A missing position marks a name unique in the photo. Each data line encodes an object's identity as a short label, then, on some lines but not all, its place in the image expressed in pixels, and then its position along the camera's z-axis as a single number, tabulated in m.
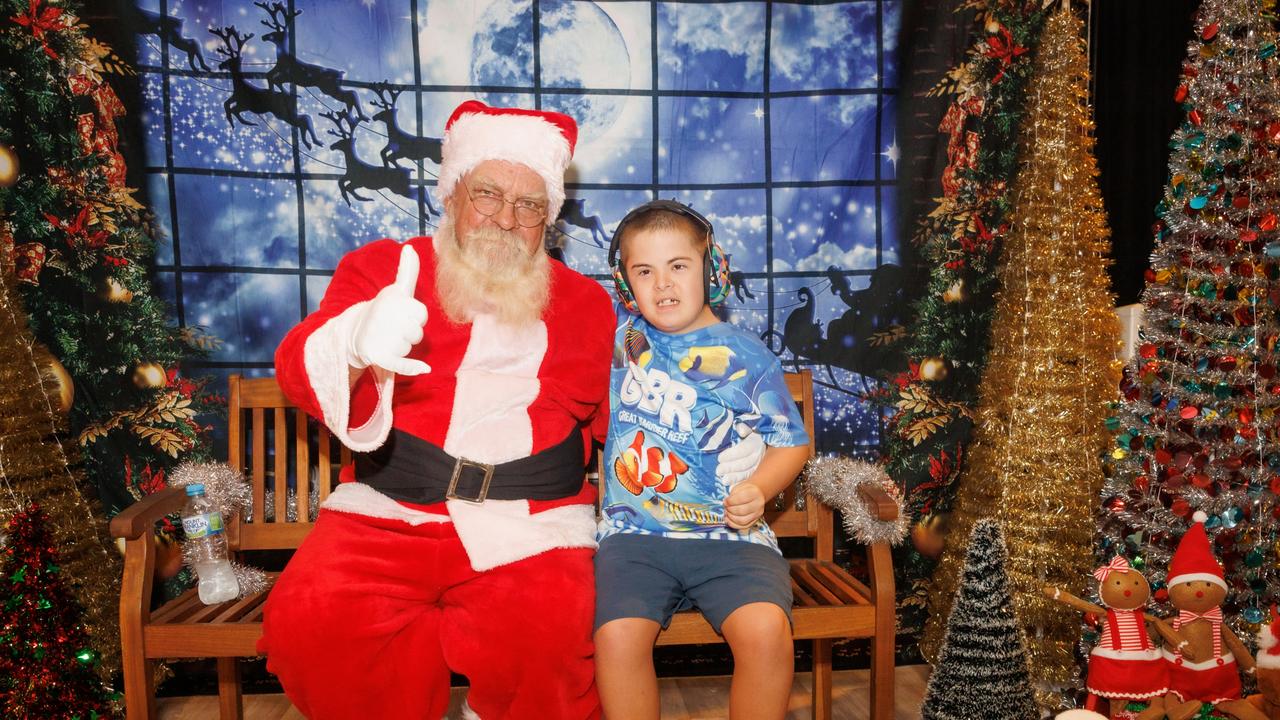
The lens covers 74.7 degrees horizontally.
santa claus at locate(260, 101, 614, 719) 1.96
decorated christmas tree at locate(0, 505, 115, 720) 2.24
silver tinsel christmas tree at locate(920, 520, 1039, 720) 2.51
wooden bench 2.21
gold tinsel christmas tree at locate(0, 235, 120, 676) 2.71
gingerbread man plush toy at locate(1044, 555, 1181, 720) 2.41
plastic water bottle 2.46
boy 2.19
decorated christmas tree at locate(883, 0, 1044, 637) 3.17
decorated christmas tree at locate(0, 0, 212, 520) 2.84
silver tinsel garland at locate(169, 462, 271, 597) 2.55
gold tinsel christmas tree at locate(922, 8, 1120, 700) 2.99
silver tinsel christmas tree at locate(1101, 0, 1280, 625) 2.52
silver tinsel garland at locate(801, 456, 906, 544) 2.42
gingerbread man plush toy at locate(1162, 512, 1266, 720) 2.32
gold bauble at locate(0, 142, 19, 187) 2.83
